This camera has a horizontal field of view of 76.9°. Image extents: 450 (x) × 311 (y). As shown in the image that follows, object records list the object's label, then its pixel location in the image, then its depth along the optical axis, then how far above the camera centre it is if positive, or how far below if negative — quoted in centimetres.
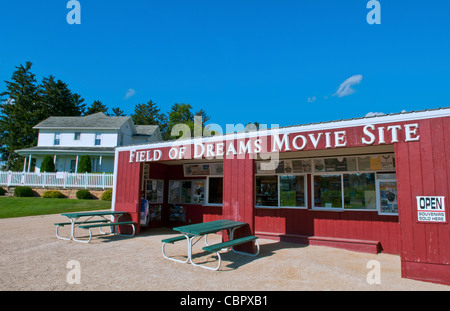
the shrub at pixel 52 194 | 2012 -70
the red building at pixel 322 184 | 523 +9
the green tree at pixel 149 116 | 5669 +1421
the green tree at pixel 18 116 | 4047 +983
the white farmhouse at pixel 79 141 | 2766 +451
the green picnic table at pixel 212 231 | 575 -93
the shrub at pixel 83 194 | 2008 -68
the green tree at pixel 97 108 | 5207 +1476
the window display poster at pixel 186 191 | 1128 -23
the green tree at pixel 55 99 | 4380 +1350
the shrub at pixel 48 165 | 2588 +177
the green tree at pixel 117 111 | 6170 +1602
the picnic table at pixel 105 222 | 823 -118
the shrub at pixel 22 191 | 2042 -52
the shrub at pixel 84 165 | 2567 +178
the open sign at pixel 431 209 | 510 -37
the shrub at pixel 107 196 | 1972 -78
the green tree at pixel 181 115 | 4959 +1231
